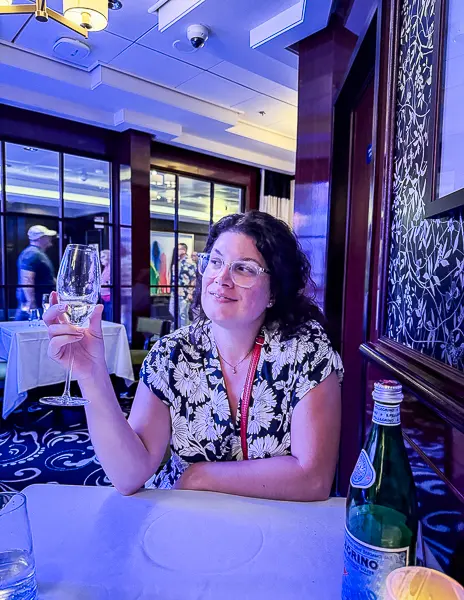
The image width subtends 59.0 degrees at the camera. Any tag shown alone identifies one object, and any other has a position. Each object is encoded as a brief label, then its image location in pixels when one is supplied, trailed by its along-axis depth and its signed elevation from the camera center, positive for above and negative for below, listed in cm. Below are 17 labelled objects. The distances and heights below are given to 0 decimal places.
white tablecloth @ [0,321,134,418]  324 -82
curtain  653 +119
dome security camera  271 +155
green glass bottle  49 -33
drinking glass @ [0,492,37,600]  53 -38
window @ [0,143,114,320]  436 +50
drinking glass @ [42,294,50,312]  380 -34
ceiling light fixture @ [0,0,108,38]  177 +126
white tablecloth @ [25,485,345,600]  58 -46
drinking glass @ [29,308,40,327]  395 -56
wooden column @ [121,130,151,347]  481 +58
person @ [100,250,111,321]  493 -15
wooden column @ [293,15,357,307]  228 +81
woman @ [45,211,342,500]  93 -32
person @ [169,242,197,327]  577 -22
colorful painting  546 +8
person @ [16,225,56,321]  443 -10
